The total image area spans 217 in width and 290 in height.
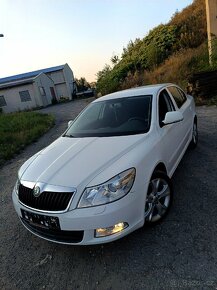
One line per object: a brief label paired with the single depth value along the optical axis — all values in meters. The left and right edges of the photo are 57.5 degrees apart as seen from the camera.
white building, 23.92
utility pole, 9.43
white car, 1.94
